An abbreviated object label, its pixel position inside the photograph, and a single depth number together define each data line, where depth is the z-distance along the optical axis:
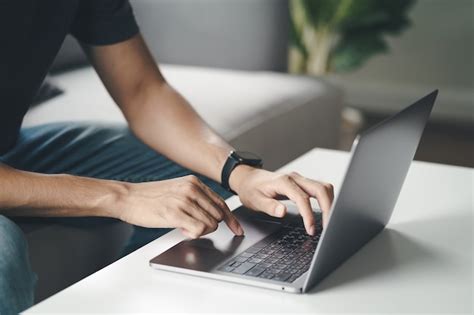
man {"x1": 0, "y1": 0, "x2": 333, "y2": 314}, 1.54
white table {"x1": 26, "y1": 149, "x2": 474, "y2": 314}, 1.32
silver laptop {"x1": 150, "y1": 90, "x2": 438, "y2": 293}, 1.35
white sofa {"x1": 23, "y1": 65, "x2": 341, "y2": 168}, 2.76
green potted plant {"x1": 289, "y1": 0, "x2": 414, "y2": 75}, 4.92
